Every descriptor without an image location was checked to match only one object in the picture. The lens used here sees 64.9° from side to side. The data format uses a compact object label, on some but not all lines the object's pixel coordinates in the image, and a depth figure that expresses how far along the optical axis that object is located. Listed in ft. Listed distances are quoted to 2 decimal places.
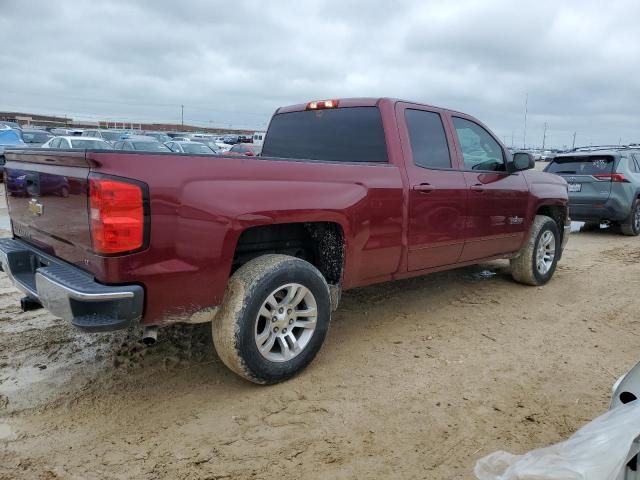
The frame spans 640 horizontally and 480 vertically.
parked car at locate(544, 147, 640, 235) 32.40
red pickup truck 8.45
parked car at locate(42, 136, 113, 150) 57.26
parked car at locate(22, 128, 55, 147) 77.28
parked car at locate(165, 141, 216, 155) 68.39
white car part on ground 5.46
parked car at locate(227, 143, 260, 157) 81.41
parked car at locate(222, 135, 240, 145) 172.04
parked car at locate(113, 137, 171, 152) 55.58
